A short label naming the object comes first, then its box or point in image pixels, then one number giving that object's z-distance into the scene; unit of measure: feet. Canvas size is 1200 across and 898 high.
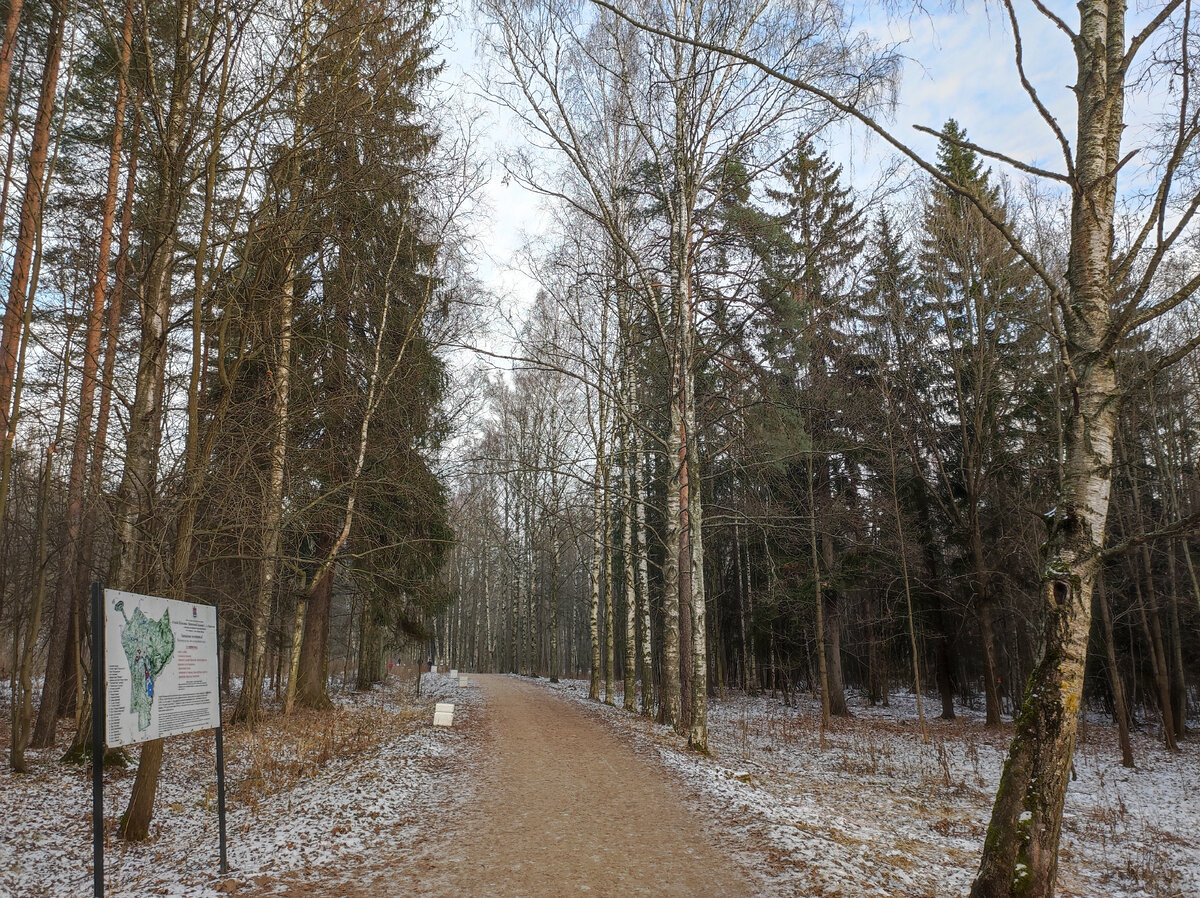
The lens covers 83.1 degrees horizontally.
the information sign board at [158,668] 13.97
